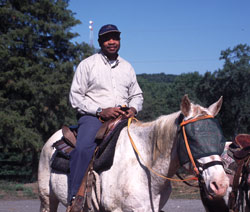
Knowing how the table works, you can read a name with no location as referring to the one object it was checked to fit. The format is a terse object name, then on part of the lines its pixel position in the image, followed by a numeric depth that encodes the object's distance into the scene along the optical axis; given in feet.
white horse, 11.27
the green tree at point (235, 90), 133.18
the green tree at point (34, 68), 55.98
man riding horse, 13.00
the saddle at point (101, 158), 12.44
